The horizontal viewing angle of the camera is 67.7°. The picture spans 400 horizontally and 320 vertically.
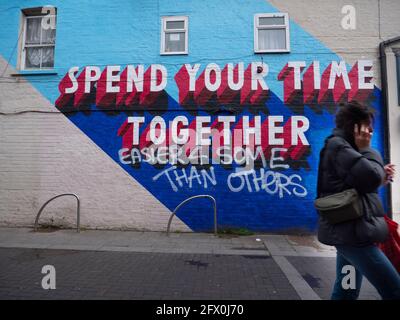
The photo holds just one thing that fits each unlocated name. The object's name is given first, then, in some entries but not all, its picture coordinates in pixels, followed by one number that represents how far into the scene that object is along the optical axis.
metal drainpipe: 7.18
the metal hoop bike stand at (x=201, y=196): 6.84
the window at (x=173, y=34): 8.01
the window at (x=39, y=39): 8.40
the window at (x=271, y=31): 7.82
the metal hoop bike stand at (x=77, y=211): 7.19
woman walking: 2.18
